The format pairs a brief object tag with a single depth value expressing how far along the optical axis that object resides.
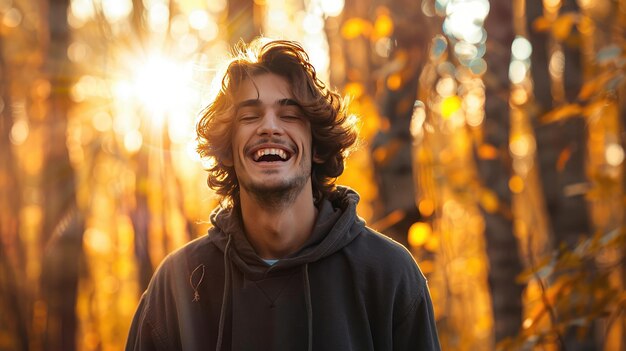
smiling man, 3.22
